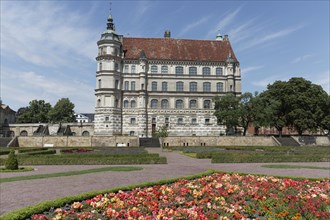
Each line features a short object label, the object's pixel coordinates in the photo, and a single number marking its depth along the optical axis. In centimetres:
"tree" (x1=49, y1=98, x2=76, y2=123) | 9862
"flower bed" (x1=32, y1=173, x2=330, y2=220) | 836
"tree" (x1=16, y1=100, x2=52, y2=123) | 9975
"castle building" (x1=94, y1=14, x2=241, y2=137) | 6656
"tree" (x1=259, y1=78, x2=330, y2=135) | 6094
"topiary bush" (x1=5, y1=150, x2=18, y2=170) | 2275
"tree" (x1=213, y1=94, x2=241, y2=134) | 5847
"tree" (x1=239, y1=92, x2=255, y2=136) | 5912
